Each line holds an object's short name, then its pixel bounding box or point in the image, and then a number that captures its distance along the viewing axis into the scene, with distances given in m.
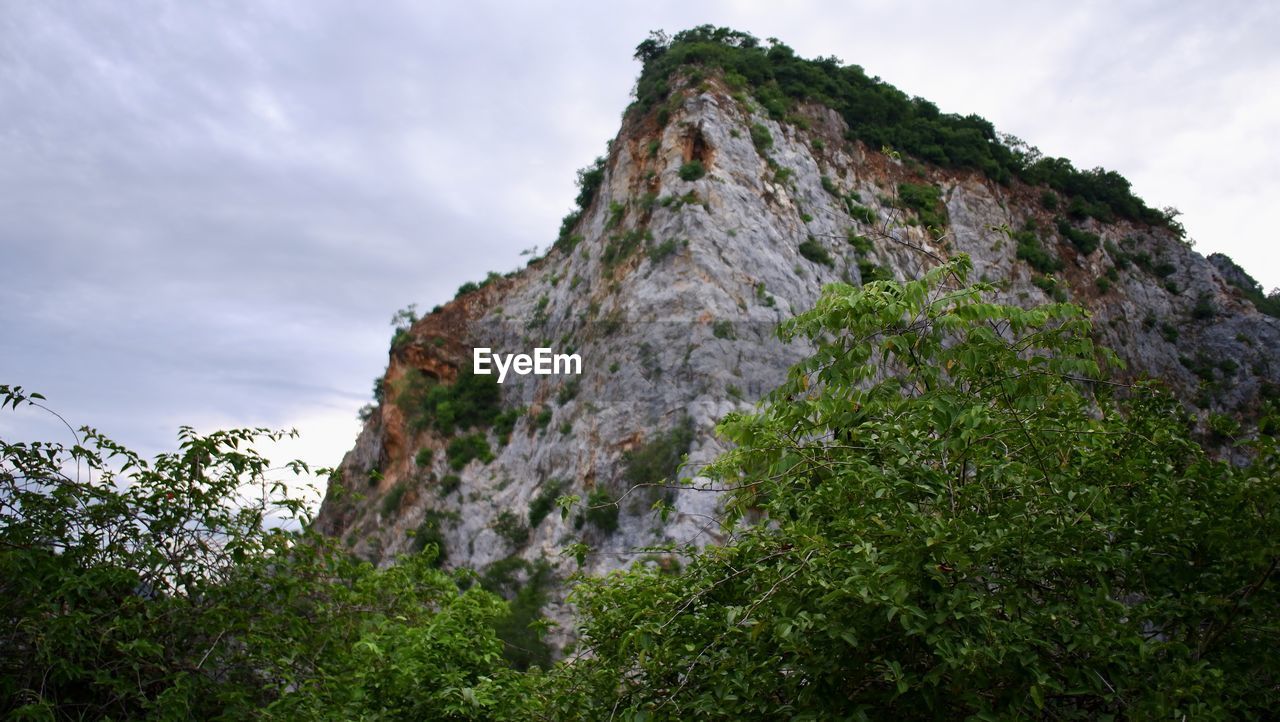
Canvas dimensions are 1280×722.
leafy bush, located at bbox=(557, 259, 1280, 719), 3.71
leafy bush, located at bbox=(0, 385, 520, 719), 5.75
